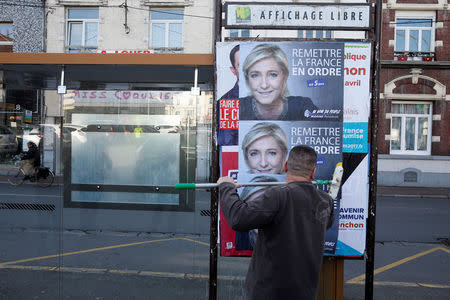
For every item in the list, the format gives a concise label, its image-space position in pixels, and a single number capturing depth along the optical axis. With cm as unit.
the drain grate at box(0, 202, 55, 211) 412
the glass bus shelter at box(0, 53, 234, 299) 394
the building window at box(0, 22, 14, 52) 1725
